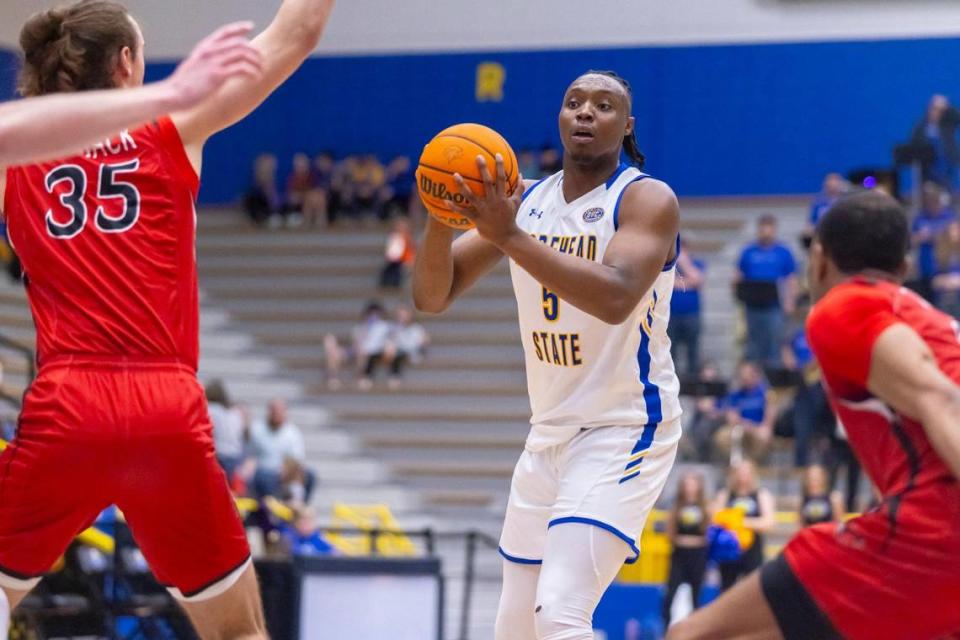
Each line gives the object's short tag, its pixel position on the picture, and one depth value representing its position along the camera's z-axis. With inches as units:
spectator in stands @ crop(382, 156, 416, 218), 846.5
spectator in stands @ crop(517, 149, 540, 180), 822.5
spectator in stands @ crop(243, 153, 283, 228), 868.6
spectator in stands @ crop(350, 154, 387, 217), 850.1
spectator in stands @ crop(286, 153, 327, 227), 856.3
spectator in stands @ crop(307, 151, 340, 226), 853.2
